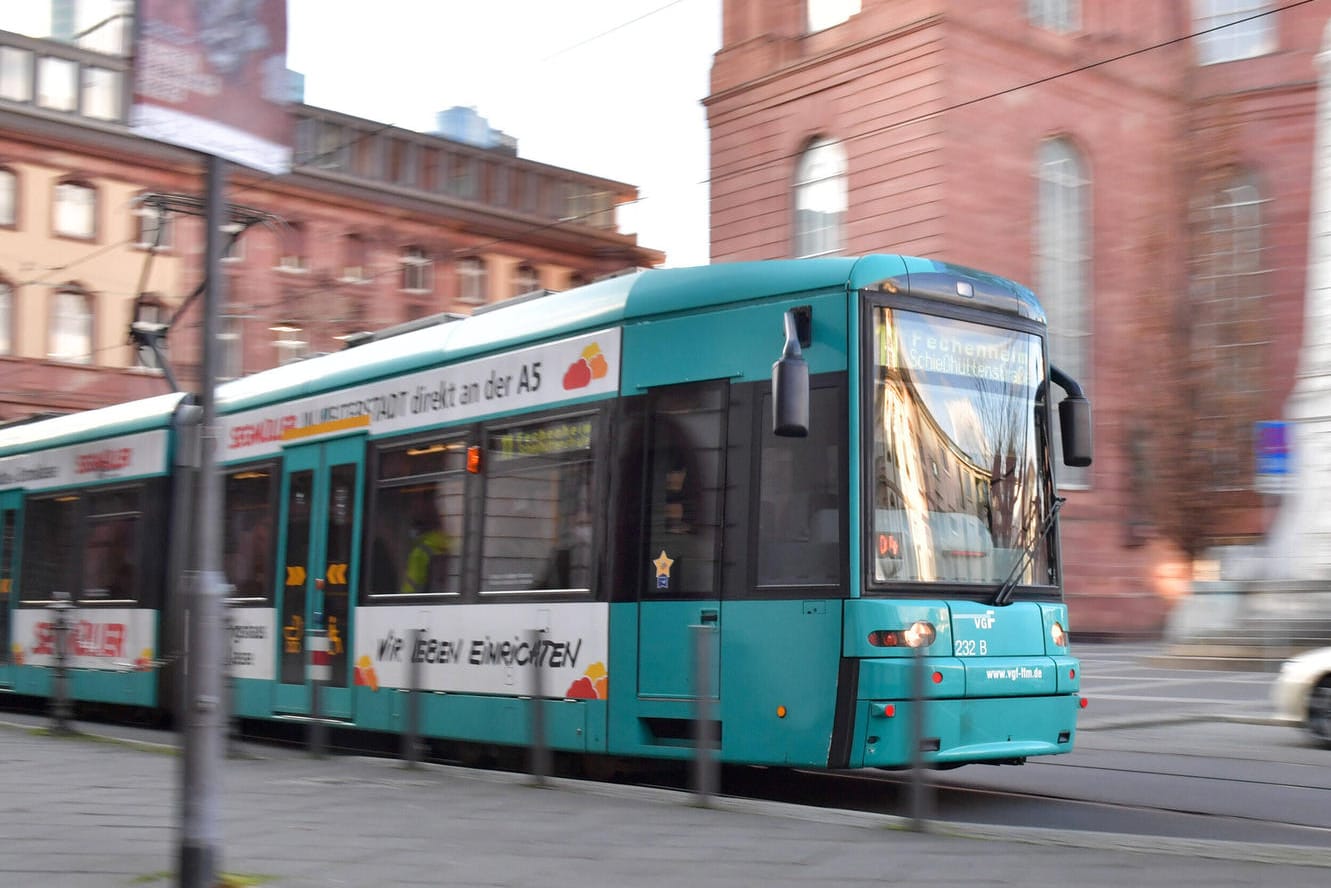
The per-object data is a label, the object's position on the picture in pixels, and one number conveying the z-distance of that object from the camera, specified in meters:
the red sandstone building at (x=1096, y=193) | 35.34
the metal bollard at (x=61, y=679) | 13.94
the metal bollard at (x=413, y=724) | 10.67
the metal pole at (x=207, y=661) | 5.87
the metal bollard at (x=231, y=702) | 12.97
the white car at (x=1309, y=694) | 13.55
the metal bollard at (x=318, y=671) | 11.96
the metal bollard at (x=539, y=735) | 9.57
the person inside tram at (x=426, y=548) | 11.55
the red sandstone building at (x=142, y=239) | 47.16
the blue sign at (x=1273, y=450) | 22.58
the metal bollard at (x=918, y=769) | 7.45
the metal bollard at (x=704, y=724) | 8.39
